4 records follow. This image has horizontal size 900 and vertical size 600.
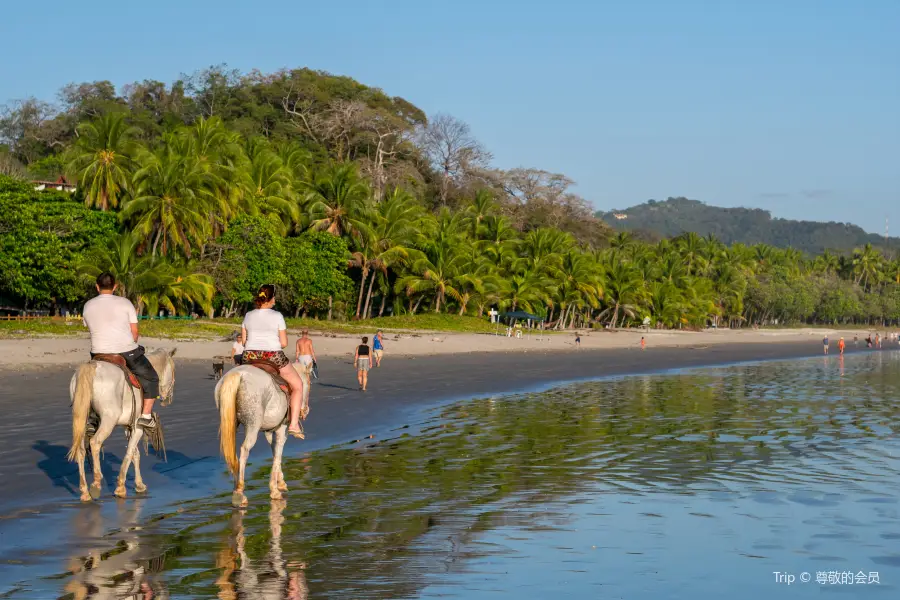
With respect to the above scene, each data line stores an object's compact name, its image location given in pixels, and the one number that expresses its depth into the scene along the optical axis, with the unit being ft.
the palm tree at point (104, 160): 181.47
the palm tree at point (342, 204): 219.20
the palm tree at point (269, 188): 207.31
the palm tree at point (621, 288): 320.70
